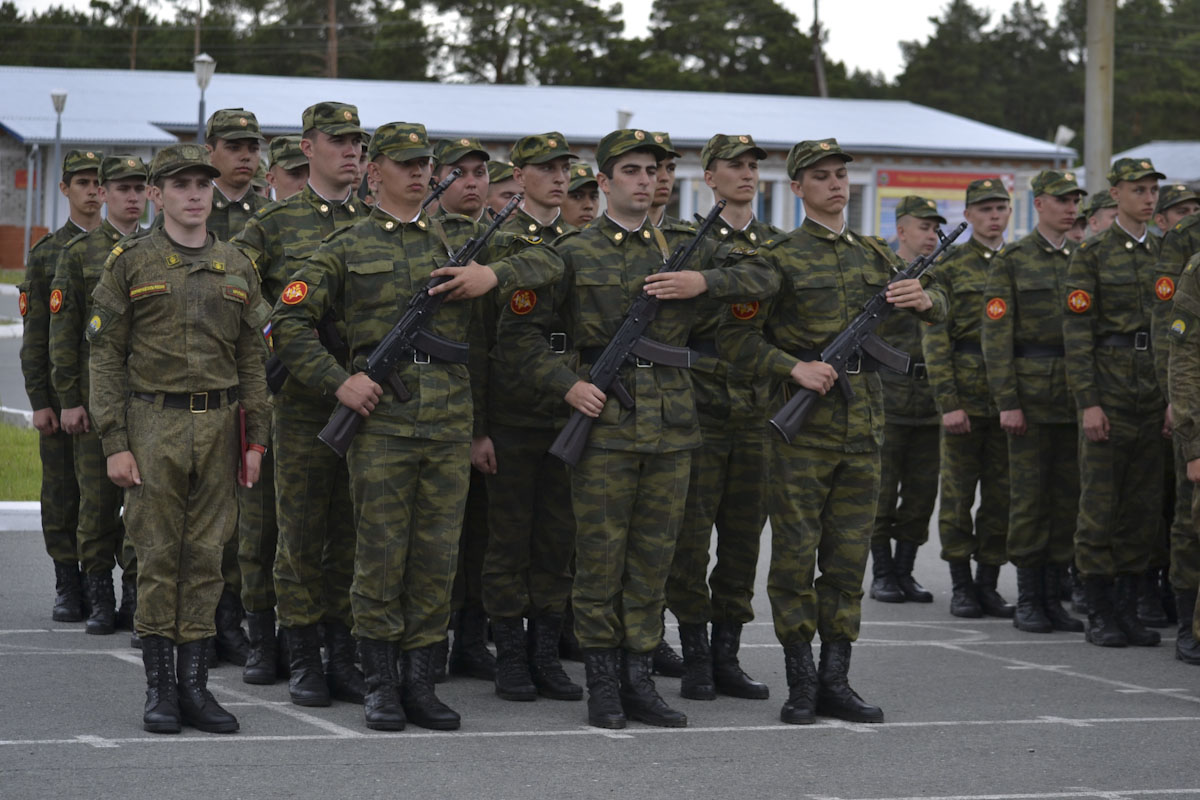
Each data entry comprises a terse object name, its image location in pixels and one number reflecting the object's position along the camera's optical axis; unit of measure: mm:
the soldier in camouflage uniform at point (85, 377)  16376
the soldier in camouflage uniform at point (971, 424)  19267
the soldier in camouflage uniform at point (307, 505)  13712
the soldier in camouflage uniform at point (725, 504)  14450
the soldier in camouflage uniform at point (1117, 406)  17487
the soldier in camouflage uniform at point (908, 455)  20196
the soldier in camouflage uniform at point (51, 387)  17197
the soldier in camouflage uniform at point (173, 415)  12533
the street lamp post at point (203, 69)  55260
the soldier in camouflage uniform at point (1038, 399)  18217
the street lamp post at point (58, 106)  60906
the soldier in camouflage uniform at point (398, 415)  12761
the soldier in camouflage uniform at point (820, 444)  13537
